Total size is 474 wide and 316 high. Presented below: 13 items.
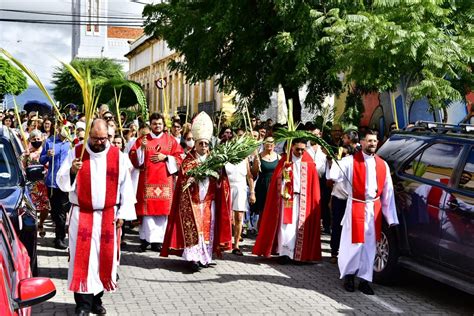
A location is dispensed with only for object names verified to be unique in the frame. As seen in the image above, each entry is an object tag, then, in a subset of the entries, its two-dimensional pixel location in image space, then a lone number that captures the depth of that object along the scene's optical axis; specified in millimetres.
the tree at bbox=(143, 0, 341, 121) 16625
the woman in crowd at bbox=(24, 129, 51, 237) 11594
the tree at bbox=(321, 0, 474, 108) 12117
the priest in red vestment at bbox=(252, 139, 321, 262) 10344
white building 96938
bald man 7277
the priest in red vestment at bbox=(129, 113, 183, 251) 10812
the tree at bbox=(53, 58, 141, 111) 58147
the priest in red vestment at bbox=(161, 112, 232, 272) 9727
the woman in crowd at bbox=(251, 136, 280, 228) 12148
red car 3377
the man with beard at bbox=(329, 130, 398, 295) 8641
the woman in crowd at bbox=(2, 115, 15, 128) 19198
